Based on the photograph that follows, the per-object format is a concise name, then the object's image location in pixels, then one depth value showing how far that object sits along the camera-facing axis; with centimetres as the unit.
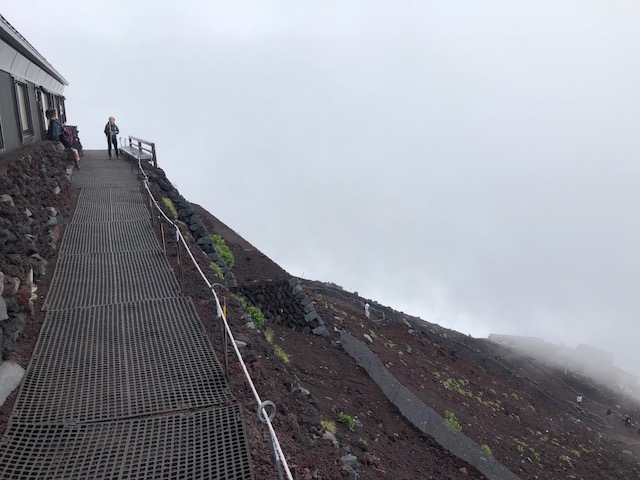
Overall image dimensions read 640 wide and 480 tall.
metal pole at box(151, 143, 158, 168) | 1988
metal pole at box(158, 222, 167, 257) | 1074
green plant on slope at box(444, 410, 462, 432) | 1222
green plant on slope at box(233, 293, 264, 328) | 1272
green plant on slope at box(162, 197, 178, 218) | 1488
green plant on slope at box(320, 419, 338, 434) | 661
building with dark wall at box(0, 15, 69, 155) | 1300
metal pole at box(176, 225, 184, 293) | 875
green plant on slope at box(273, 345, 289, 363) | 922
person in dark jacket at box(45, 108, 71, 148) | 1690
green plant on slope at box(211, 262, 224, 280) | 1260
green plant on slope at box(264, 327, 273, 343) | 1156
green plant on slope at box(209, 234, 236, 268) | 1558
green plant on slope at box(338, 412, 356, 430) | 924
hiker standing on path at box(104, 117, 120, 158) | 2275
